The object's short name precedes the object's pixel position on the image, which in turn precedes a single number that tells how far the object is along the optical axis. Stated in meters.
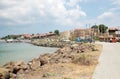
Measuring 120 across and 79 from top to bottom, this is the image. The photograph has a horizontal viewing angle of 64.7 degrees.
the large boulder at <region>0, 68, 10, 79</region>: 6.18
